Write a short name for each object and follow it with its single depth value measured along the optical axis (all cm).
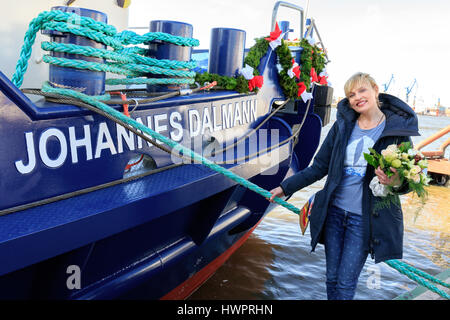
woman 220
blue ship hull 185
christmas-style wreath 365
